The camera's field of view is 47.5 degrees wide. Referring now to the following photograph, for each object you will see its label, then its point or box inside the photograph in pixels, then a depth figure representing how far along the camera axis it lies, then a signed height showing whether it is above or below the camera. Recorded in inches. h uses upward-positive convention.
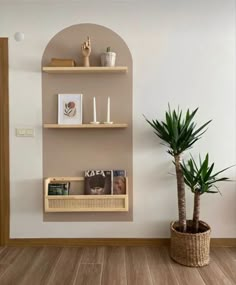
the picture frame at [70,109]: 103.7 +10.5
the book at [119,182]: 103.9 -17.9
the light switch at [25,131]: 106.0 +2.0
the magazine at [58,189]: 102.7 -20.3
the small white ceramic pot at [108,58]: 99.9 +29.3
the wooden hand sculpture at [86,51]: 100.3 +32.0
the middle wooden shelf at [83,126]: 100.0 +3.8
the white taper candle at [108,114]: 101.1 +8.3
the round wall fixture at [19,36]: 104.1 +38.9
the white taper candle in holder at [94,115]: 101.0 +7.9
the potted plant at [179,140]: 93.2 -1.4
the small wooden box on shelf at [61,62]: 99.5 +27.5
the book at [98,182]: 103.3 -17.9
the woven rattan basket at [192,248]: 91.3 -38.6
